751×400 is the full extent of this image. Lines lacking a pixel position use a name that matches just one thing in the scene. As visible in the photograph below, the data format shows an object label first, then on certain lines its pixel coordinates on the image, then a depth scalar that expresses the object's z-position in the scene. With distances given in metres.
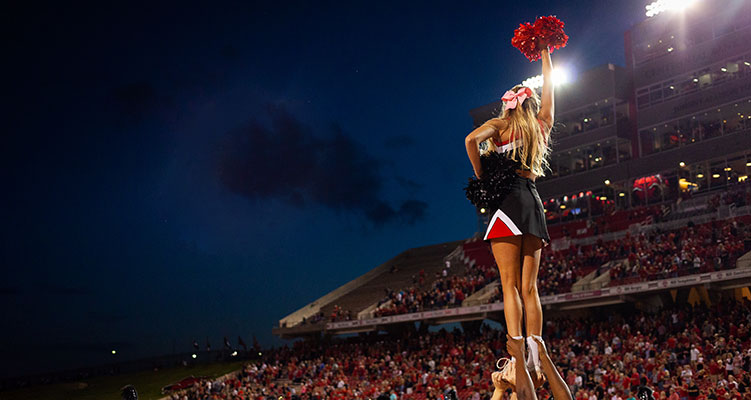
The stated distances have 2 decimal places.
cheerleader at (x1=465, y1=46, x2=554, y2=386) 4.20
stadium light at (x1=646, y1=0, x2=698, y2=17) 33.56
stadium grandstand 19.78
